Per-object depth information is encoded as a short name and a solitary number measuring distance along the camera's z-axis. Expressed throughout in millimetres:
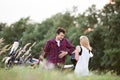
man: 10656
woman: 10356
